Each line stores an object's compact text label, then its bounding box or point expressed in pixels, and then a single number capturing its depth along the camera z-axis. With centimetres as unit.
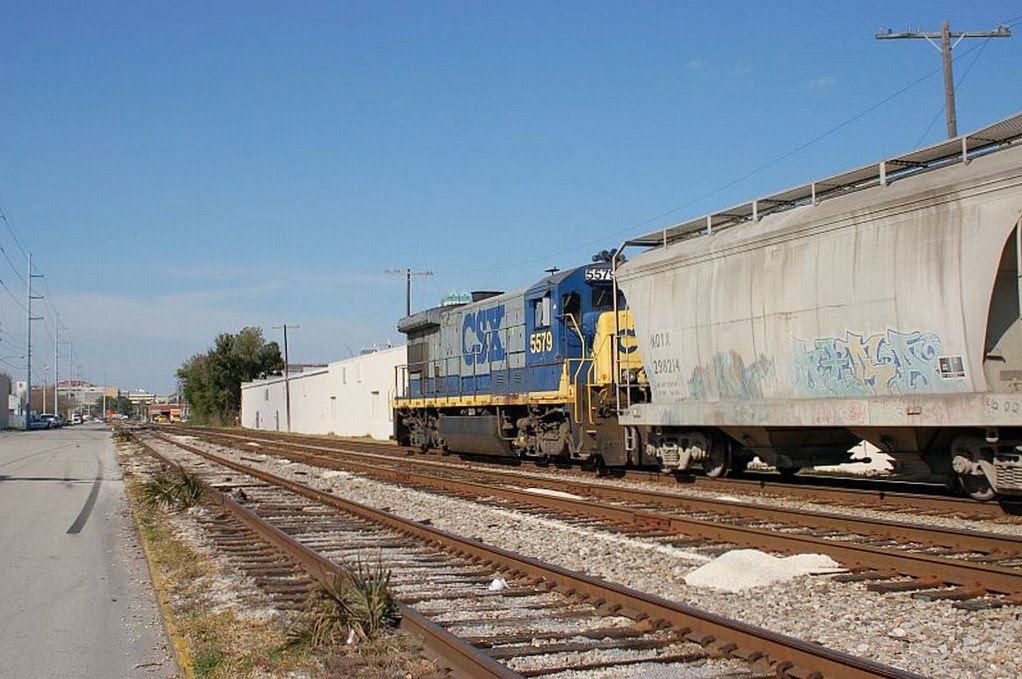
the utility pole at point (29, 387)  8057
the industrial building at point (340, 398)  5003
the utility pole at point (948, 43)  2041
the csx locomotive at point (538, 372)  1823
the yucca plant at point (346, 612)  645
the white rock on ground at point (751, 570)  812
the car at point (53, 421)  9265
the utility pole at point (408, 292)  5888
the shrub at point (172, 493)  1549
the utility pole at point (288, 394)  7025
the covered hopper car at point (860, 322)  1016
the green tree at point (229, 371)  10069
